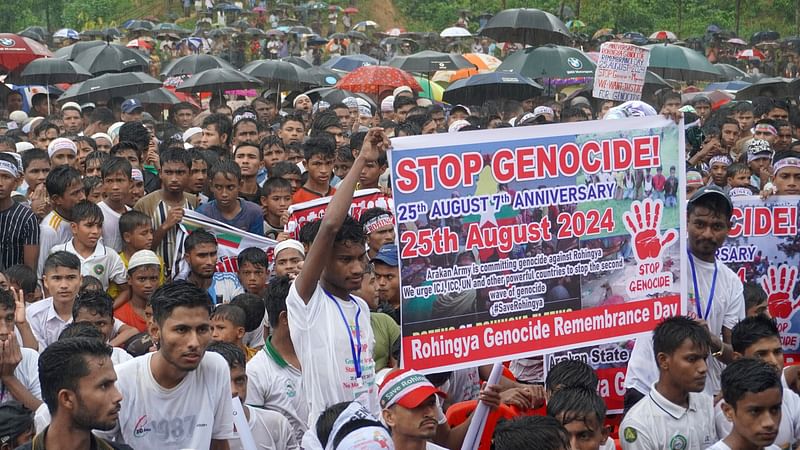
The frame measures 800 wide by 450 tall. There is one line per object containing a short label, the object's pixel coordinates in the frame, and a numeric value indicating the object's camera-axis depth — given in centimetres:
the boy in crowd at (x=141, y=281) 812
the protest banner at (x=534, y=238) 579
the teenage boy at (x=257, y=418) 614
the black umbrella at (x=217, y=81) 1727
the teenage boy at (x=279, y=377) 643
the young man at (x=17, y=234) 873
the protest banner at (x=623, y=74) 1012
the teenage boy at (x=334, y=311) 549
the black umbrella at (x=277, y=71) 1895
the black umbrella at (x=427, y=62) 2069
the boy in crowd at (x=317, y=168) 983
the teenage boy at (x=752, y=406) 566
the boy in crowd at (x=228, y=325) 703
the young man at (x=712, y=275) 671
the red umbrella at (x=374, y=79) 1866
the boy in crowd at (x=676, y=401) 598
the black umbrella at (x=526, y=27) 1891
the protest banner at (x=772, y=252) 791
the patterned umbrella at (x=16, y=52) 1900
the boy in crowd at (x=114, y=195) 886
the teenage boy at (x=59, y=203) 884
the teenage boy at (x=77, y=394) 476
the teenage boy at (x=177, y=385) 516
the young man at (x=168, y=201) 893
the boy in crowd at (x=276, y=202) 963
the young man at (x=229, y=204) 931
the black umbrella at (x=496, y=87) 1702
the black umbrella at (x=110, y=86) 1653
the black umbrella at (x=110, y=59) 1948
